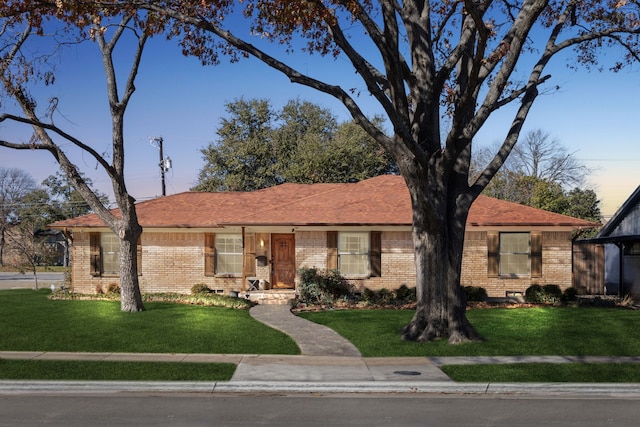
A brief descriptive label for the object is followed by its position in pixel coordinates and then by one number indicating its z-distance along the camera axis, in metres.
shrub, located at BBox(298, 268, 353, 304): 24.52
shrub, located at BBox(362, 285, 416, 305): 24.69
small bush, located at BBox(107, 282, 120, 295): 27.69
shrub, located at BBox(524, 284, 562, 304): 25.22
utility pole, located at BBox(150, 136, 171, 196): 47.59
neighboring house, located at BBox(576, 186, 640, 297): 28.31
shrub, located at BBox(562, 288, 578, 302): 25.25
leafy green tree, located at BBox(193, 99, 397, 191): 48.19
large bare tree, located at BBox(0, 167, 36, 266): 76.50
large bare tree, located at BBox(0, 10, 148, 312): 19.53
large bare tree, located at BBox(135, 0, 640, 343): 14.81
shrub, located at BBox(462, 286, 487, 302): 25.50
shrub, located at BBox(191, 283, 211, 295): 27.38
